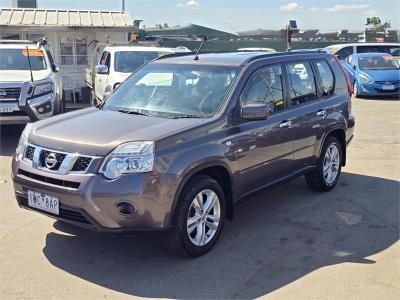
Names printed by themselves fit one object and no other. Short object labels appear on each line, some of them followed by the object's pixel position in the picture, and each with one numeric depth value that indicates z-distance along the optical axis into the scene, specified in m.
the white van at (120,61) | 11.35
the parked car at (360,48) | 20.09
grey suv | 3.79
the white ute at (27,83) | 8.77
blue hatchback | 16.66
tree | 45.40
